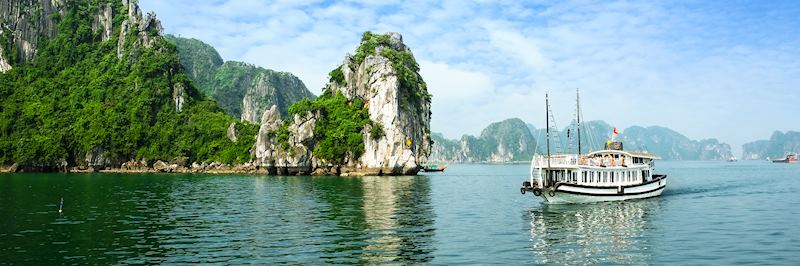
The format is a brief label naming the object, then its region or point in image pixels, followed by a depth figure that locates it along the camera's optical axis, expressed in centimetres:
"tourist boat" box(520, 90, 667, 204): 4944
